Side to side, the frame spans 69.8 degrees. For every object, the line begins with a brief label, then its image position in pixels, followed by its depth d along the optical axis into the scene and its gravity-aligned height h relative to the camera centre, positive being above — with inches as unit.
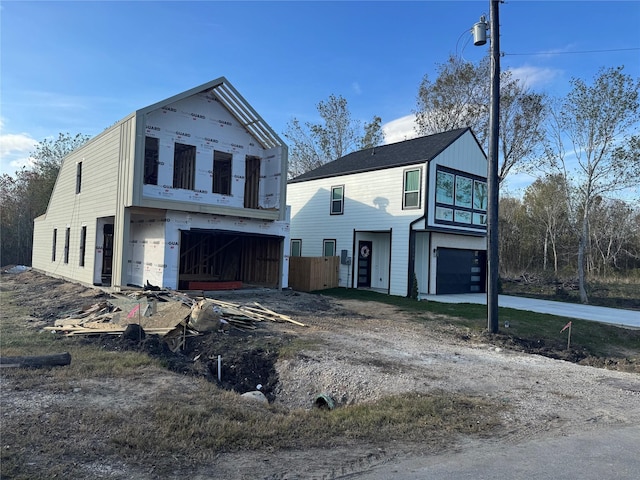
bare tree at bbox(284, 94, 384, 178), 1477.6 +405.8
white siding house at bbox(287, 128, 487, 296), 774.5 +88.8
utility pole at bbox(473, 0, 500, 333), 443.5 +105.7
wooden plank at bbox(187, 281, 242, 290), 687.1 -39.0
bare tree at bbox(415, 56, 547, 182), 1133.7 +408.8
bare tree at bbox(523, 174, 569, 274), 1353.3 +180.0
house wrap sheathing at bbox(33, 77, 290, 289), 629.0 +90.8
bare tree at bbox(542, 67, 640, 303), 783.7 +252.0
